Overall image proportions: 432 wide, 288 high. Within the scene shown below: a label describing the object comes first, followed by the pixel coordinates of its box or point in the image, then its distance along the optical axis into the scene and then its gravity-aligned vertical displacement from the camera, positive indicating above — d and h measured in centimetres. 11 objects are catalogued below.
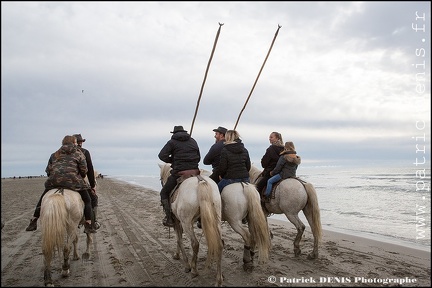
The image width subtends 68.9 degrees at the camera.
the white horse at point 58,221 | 552 -135
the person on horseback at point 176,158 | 682 -26
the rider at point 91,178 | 742 -74
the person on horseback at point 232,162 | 674 -35
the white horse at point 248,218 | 624 -145
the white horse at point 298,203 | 725 -137
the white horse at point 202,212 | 568 -124
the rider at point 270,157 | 801 -30
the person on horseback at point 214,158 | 702 -28
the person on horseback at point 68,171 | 627 -49
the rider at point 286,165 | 750 -49
